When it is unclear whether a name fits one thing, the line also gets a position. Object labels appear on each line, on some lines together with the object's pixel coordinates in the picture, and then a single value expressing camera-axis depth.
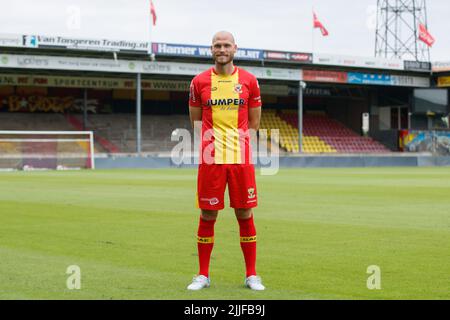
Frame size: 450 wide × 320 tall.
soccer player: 8.04
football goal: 43.50
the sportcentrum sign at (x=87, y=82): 52.91
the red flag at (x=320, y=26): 56.06
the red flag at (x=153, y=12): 51.25
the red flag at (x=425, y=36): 57.75
